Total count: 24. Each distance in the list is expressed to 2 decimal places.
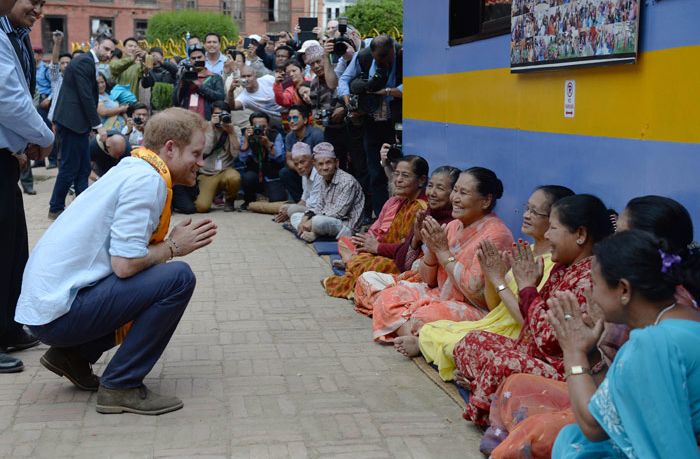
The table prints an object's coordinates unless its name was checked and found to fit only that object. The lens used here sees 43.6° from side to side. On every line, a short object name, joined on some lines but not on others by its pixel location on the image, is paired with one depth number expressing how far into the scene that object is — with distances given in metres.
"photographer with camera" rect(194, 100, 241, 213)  10.92
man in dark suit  10.09
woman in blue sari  2.28
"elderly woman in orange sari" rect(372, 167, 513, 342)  4.95
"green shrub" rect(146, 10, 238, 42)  46.22
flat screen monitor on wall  4.01
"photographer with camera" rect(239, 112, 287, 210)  10.89
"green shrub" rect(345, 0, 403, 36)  32.38
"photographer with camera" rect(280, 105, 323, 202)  9.97
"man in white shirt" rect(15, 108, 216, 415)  3.88
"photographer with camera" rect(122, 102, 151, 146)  11.09
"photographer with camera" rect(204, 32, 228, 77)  12.84
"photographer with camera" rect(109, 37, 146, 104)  13.12
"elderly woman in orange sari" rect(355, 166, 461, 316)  5.68
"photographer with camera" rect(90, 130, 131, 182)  10.66
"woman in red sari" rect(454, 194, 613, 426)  3.68
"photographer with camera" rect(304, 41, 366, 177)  9.20
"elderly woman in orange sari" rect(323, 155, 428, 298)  6.41
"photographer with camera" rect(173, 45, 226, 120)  11.55
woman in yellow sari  4.25
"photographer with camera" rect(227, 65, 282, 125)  11.38
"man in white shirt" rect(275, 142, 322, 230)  9.26
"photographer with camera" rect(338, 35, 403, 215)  8.20
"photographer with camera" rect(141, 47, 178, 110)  13.25
